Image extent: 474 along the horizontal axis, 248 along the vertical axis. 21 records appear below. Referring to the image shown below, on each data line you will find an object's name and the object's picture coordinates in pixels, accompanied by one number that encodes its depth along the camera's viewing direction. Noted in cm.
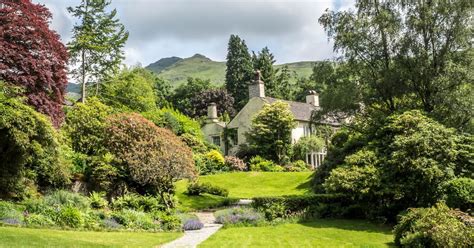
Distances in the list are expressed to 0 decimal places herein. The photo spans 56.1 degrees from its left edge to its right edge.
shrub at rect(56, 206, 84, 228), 1562
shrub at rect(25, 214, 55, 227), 1467
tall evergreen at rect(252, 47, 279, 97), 7138
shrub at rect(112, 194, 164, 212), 2070
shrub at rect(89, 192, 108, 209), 1981
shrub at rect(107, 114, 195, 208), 2195
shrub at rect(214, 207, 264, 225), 1989
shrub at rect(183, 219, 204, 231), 1848
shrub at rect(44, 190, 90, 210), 1756
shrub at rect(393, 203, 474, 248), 1225
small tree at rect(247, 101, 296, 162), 4428
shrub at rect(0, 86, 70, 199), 1697
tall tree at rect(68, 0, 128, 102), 4194
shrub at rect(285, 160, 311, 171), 4138
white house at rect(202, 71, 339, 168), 4797
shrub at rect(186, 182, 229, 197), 2828
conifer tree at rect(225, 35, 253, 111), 7469
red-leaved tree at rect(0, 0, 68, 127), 2245
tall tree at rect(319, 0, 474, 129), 2200
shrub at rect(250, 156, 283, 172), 4056
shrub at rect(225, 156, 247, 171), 4112
